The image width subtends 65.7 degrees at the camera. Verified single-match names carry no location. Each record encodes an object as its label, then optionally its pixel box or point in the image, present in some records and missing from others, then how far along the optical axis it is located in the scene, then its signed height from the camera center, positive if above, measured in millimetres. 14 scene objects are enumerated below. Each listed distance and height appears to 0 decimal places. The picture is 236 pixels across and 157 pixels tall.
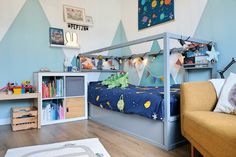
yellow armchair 1060 -302
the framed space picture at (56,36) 3094 +731
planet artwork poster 2900 +1138
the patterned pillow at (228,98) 1499 -161
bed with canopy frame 1761 -504
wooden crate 2430 -545
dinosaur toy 2805 -37
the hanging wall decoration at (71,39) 3238 +708
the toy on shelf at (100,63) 3568 +309
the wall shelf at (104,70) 3363 +159
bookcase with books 2757 -273
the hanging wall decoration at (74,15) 3232 +1160
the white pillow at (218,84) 1712 -51
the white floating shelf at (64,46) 3086 +566
